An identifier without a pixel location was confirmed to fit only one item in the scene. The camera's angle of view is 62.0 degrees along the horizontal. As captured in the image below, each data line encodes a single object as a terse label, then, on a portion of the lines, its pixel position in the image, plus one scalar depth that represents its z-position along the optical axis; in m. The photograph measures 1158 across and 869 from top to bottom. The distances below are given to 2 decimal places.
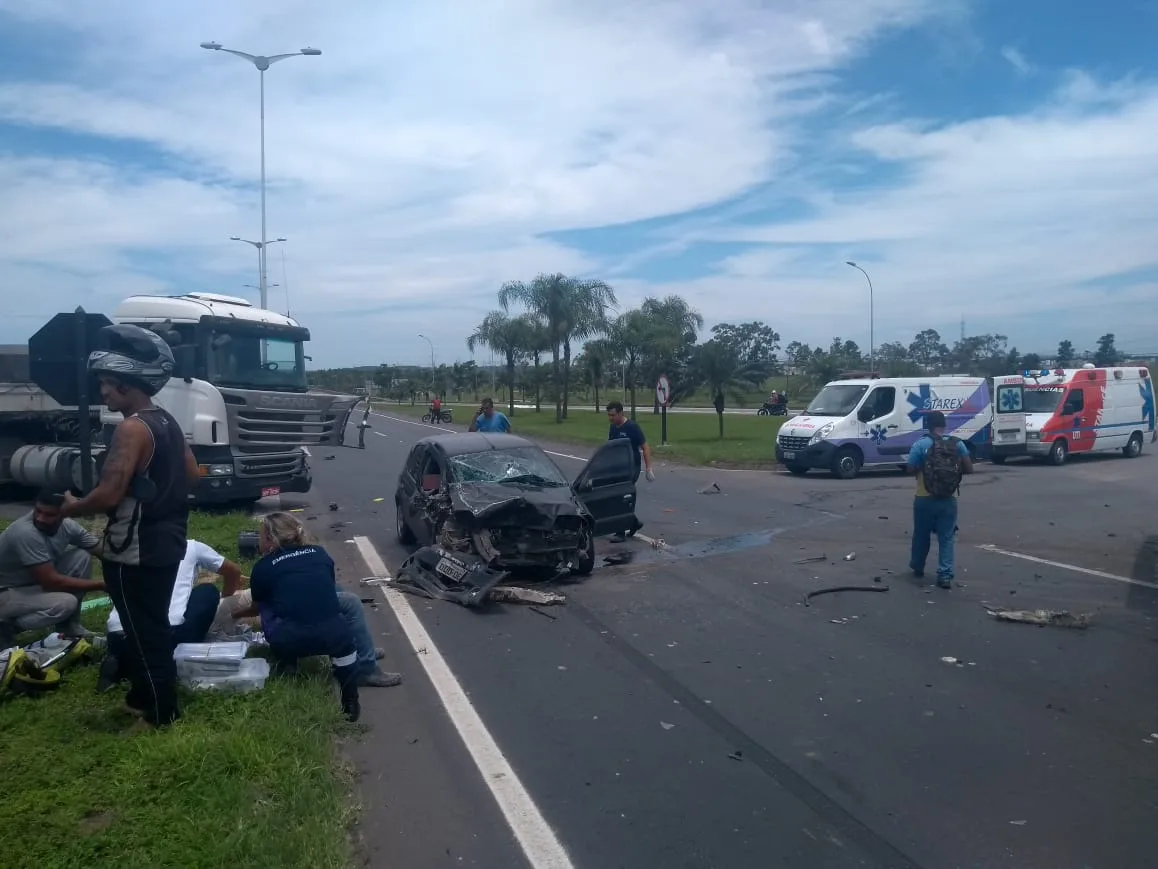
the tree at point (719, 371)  32.28
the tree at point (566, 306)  49.38
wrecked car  10.20
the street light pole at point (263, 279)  33.00
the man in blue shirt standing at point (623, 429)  13.57
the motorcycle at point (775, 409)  54.16
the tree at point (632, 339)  39.78
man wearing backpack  10.27
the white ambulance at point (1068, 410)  25.16
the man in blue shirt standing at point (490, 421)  15.19
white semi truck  14.70
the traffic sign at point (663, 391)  28.49
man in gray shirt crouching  6.85
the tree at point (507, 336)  54.53
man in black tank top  5.22
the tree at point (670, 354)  37.91
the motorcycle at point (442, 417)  50.42
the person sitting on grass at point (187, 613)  6.30
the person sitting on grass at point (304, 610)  6.19
